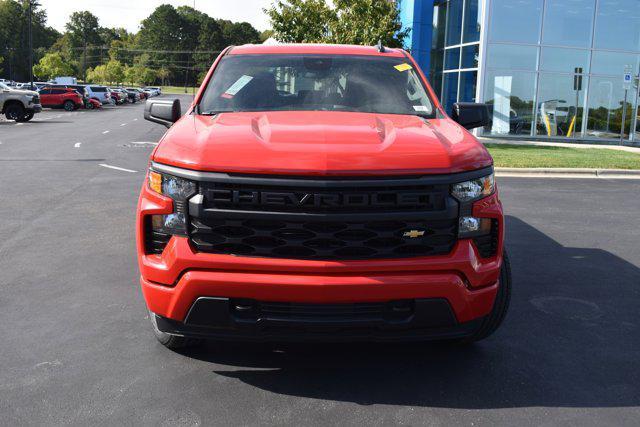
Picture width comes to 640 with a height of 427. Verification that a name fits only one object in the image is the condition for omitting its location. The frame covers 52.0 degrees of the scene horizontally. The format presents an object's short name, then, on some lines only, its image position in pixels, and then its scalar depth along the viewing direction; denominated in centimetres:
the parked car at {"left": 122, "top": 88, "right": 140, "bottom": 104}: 6911
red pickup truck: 320
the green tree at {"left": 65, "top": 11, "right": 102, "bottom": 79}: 17175
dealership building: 2505
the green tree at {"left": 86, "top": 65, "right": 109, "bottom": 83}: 12681
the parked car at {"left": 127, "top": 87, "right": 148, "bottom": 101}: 8041
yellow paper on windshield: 501
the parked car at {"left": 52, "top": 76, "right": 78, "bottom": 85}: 9106
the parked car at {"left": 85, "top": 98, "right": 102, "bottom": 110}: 4862
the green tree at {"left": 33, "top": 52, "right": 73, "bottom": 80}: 11156
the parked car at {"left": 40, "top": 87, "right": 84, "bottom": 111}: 4459
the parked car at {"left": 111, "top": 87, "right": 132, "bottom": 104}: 6283
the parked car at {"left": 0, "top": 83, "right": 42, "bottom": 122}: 3000
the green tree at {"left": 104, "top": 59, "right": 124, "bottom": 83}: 12631
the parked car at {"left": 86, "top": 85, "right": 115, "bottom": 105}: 5347
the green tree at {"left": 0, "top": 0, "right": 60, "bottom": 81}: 13388
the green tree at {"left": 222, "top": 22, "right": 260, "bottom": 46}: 16850
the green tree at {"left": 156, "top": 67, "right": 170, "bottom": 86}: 16650
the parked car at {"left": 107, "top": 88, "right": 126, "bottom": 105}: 6024
